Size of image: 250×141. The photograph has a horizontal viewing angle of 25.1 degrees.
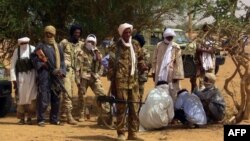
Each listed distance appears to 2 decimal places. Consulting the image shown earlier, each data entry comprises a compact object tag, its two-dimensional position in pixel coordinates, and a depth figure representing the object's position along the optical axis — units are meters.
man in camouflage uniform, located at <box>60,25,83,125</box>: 10.50
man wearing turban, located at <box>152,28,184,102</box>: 9.83
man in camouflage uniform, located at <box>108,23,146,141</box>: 8.46
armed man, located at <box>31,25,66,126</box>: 10.11
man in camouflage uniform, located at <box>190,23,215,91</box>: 11.73
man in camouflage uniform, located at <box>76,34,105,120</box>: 10.61
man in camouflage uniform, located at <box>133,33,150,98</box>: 9.44
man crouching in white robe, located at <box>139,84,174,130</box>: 9.05
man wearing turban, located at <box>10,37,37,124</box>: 10.27
